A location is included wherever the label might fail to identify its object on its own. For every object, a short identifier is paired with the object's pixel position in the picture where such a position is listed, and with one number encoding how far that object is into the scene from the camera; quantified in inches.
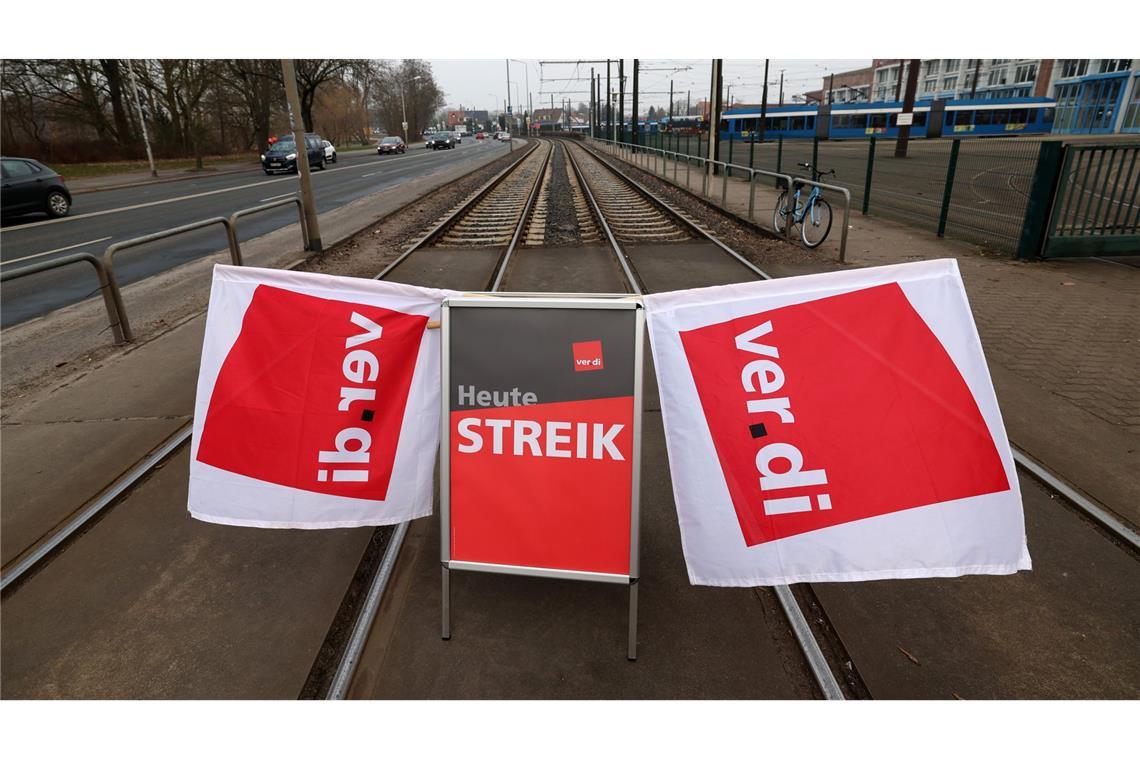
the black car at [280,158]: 1142.3
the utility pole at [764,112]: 1826.8
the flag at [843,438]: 93.7
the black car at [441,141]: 2305.6
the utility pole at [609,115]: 2448.1
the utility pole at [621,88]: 2018.9
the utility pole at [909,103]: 958.4
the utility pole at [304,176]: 404.8
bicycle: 402.9
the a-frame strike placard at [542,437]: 96.3
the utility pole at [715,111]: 695.1
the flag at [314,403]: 109.1
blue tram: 1603.1
